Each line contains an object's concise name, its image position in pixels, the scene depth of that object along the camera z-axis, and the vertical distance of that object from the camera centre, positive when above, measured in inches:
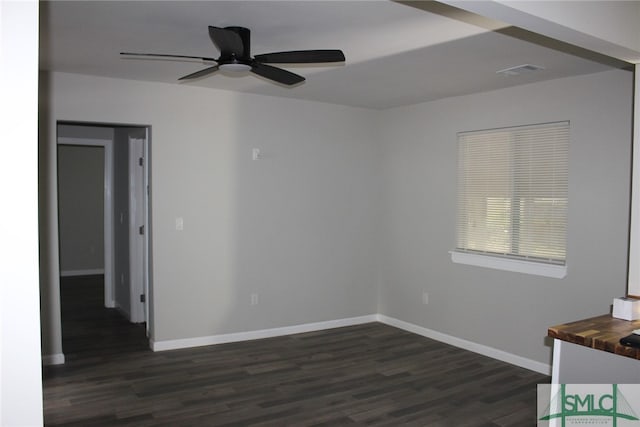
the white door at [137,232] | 236.8 -16.8
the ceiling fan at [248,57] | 115.0 +32.3
